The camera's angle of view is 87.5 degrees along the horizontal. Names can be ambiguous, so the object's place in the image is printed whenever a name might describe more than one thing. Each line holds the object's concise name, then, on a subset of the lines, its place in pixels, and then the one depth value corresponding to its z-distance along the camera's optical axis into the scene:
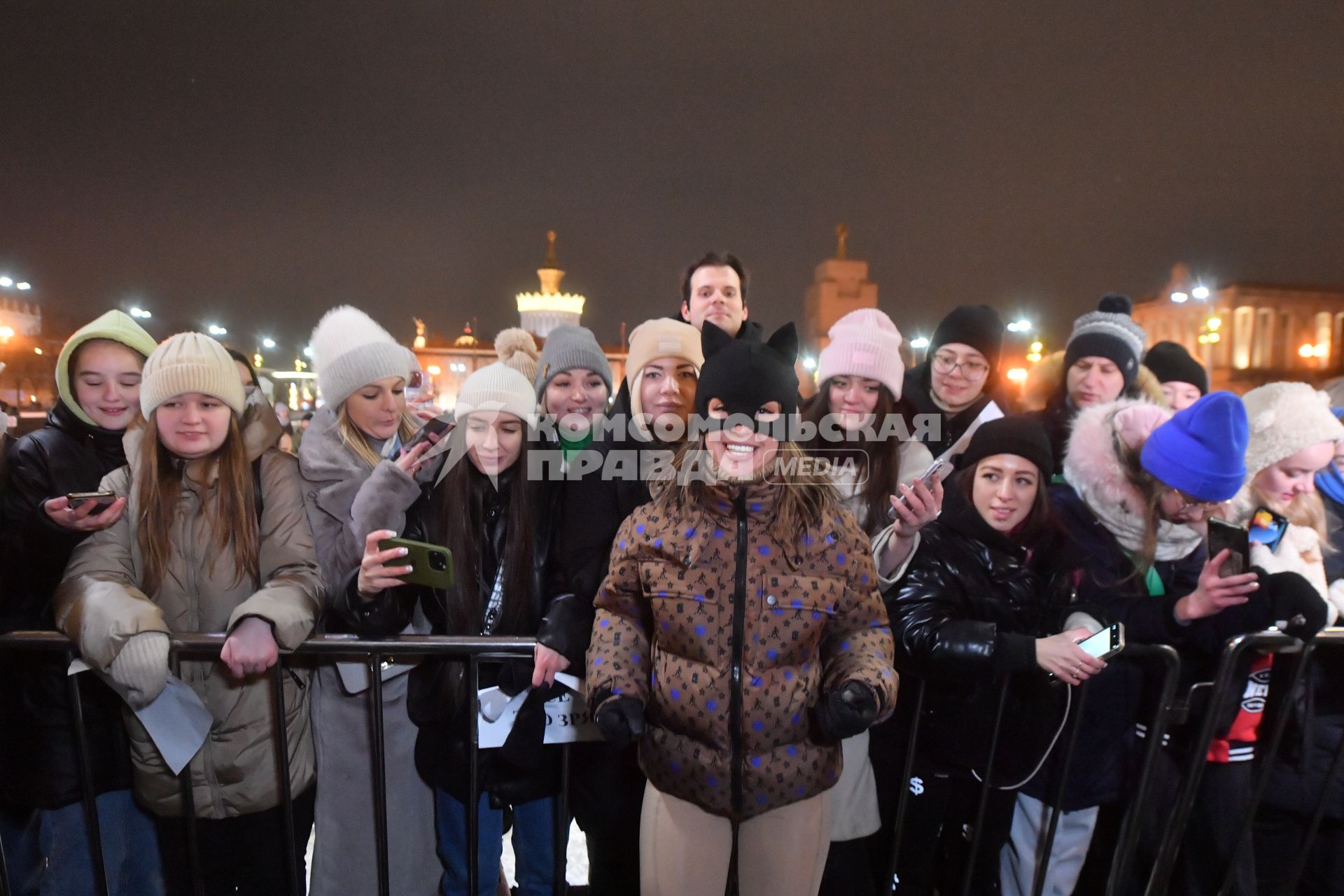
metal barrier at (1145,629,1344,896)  2.38
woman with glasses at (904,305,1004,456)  3.56
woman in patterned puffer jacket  1.97
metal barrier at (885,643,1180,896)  2.34
